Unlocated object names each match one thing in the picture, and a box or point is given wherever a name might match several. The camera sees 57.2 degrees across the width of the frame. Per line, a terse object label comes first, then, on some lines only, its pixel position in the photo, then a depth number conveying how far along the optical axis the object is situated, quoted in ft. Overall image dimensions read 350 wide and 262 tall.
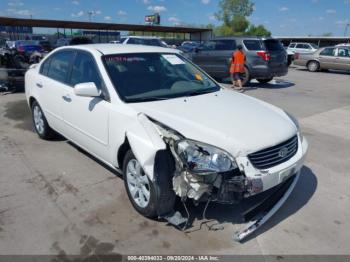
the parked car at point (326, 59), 59.52
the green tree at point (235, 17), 238.68
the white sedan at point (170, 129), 9.22
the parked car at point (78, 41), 61.38
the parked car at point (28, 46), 72.95
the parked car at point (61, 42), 85.84
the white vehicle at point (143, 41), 58.85
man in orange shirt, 36.65
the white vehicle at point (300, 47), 78.15
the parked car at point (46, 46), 73.14
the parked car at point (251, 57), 39.40
